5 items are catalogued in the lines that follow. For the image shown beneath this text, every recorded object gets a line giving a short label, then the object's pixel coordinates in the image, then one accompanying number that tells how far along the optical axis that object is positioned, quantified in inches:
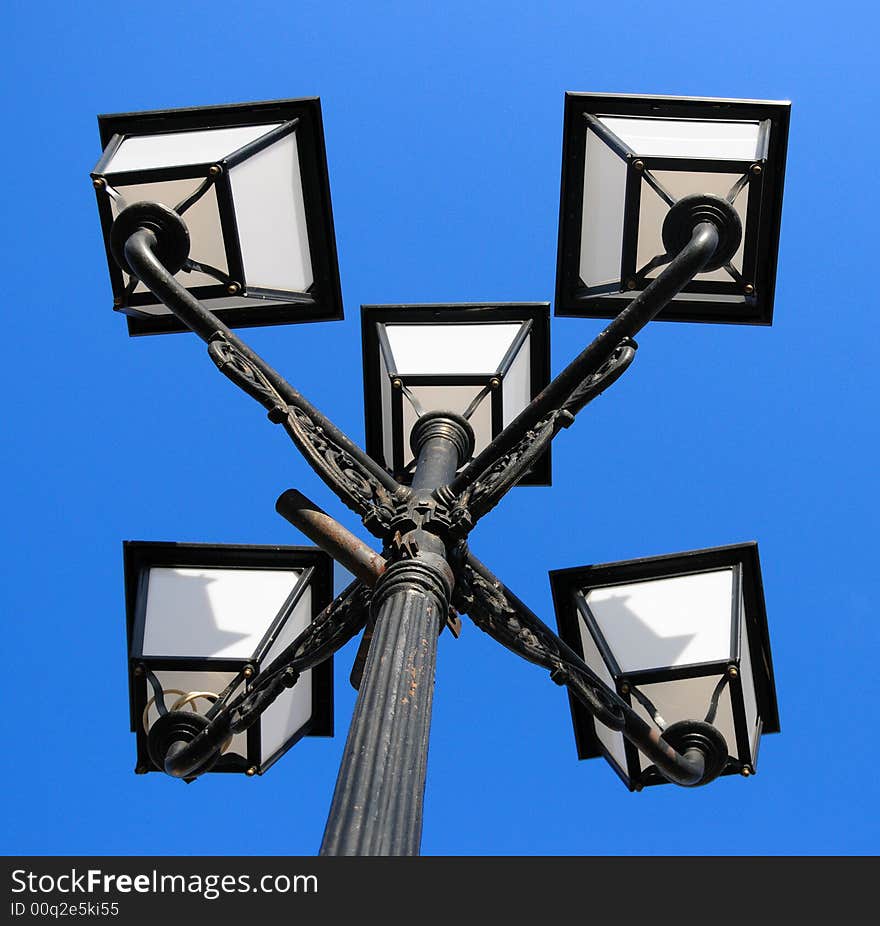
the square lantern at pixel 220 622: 243.1
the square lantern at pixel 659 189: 247.6
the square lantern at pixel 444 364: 270.5
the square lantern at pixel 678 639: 236.1
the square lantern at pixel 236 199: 247.0
